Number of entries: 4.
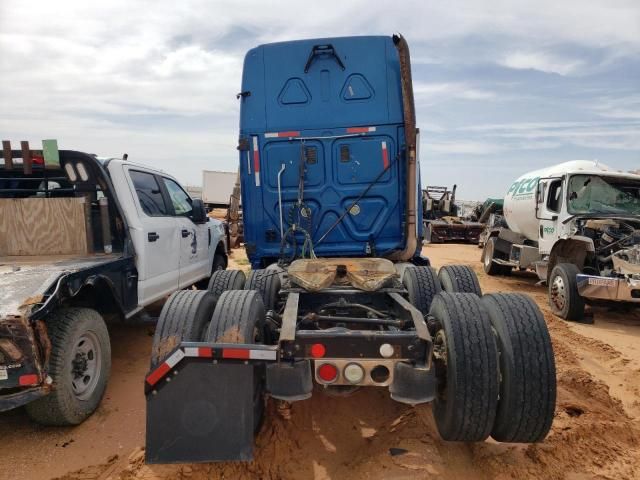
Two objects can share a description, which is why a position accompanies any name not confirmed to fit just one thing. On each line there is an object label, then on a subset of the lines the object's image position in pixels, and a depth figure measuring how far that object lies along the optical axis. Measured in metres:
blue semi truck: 2.60
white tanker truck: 6.78
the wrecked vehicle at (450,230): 20.11
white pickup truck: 3.06
